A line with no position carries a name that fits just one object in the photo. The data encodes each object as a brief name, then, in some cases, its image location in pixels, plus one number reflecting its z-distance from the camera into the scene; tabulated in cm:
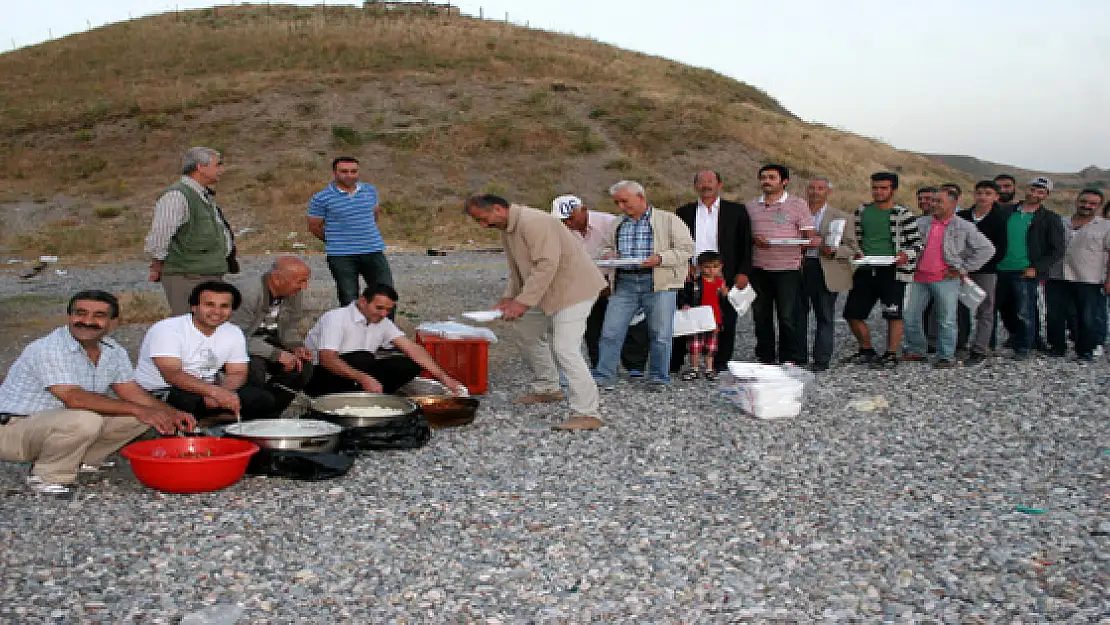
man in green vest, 677
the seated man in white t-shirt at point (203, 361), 586
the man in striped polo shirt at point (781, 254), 848
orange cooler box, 791
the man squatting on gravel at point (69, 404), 523
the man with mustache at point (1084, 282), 929
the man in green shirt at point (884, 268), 870
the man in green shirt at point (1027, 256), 931
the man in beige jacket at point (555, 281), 659
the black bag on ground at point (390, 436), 604
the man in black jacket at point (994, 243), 923
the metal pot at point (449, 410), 678
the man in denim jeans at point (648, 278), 777
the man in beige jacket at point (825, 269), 862
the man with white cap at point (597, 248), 845
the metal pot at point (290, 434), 550
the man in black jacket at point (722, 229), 842
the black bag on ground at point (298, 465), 541
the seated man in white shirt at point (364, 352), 700
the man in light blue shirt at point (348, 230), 848
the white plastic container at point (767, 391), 707
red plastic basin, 500
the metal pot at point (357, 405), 612
